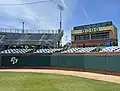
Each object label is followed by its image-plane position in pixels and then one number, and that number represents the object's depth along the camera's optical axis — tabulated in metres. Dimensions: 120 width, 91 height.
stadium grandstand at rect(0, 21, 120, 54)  25.61
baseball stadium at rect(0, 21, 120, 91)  6.58
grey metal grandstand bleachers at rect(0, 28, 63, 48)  25.76
